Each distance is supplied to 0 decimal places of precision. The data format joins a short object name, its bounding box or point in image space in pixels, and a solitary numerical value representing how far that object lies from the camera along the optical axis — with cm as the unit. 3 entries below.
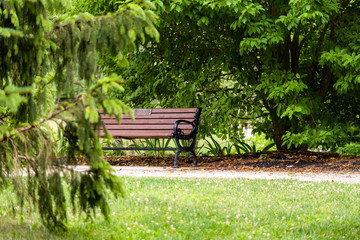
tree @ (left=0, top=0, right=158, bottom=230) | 658
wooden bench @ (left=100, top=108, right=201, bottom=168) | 1914
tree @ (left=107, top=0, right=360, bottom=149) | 1712
